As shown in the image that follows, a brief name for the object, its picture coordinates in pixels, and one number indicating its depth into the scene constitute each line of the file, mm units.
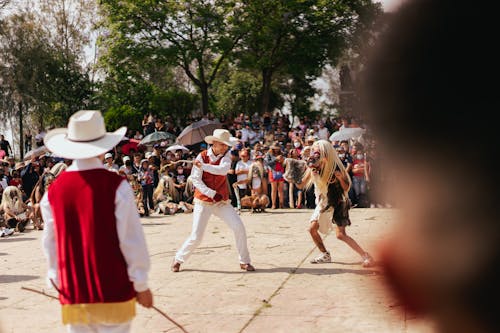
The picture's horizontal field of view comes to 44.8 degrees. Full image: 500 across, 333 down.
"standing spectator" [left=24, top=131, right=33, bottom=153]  30047
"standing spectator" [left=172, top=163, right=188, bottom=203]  17353
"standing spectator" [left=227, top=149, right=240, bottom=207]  16875
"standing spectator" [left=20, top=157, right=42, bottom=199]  16688
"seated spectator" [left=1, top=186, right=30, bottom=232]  14031
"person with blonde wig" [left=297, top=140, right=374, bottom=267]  7598
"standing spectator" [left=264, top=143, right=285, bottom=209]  16656
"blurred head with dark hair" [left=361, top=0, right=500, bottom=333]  970
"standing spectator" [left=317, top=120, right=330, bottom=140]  21128
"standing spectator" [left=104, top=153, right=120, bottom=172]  15984
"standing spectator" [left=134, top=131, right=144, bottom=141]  24084
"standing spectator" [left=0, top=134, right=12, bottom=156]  23202
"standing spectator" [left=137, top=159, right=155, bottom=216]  16625
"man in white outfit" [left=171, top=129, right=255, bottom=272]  7941
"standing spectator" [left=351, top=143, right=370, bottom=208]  14771
